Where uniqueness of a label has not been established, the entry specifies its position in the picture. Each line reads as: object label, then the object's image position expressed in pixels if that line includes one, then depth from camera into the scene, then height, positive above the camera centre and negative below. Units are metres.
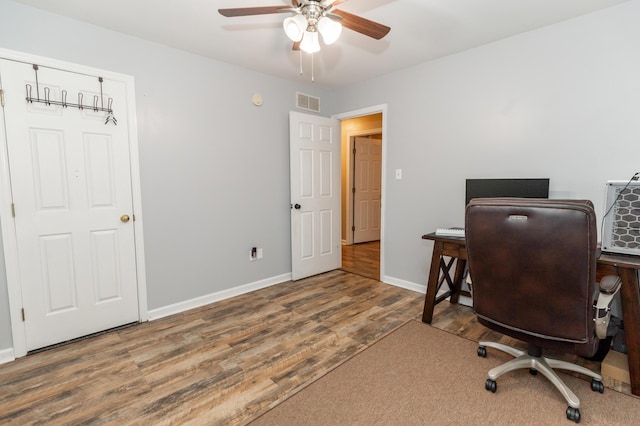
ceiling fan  1.63 +0.93
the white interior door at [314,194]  3.69 -0.11
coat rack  2.17 +0.65
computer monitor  2.36 -0.05
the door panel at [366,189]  5.95 -0.10
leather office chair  1.38 -0.46
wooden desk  1.71 -0.66
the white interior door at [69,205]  2.18 -0.14
